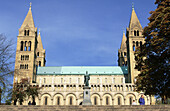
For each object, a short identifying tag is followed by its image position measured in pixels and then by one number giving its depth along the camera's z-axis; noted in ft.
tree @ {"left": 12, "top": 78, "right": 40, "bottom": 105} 157.17
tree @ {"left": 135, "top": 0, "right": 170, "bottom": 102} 85.35
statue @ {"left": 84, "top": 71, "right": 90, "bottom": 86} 96.58
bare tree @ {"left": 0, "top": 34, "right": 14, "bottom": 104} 77.80
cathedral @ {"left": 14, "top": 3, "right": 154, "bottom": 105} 217.15
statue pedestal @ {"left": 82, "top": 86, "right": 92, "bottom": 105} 89.65
